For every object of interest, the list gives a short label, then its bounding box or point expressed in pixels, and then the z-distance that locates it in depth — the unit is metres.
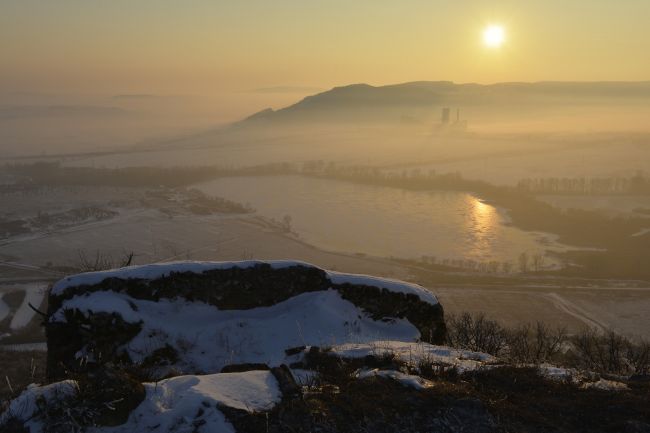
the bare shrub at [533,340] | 17.47
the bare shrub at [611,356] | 16.31
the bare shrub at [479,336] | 15.10
